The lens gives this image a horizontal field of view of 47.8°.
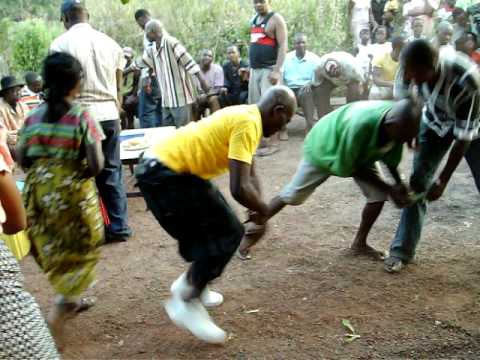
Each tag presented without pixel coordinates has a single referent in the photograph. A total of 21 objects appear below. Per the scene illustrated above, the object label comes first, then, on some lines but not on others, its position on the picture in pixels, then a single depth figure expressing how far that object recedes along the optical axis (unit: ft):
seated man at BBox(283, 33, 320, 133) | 28.68
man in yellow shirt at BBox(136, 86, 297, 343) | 9.64
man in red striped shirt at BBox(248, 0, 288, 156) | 24.50
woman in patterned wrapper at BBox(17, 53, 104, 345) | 10.37
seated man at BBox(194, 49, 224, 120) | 29.82
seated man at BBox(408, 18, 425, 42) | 28.81
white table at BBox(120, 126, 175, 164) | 18.83
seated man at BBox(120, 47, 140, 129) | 30.25
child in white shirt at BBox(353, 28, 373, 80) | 30.74
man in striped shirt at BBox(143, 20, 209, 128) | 22.67
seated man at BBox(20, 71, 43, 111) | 28.02
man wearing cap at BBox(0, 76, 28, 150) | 22.22
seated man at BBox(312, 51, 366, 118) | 28.07
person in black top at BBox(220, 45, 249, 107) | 30.35
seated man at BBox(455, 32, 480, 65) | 22.56
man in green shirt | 10.90
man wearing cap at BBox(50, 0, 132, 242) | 15.06
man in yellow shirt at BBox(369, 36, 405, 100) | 26.96
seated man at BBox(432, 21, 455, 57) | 24.59
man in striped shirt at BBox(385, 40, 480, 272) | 10.80
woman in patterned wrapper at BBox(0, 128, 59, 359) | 5.22
